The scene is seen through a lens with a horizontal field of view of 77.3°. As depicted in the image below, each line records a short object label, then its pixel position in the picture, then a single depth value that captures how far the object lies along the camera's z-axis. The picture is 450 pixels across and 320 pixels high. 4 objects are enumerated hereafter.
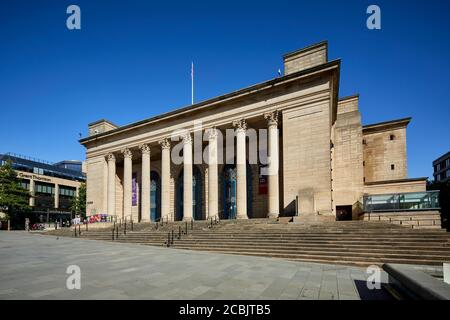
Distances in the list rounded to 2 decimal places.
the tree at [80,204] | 54.90
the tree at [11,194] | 43.53
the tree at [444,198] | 34.06
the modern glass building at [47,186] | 65.12
